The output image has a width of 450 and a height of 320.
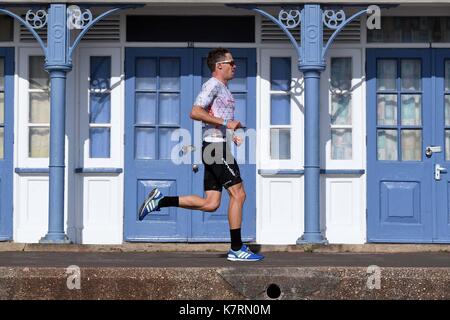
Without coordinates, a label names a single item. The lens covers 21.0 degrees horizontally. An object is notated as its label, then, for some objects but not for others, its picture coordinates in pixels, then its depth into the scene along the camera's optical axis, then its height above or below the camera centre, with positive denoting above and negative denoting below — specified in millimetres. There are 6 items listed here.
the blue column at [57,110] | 13945 +721
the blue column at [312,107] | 13930 +758
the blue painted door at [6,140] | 14734 +392
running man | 10523 +117
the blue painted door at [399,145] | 14586 +338
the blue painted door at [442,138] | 14586 +421
